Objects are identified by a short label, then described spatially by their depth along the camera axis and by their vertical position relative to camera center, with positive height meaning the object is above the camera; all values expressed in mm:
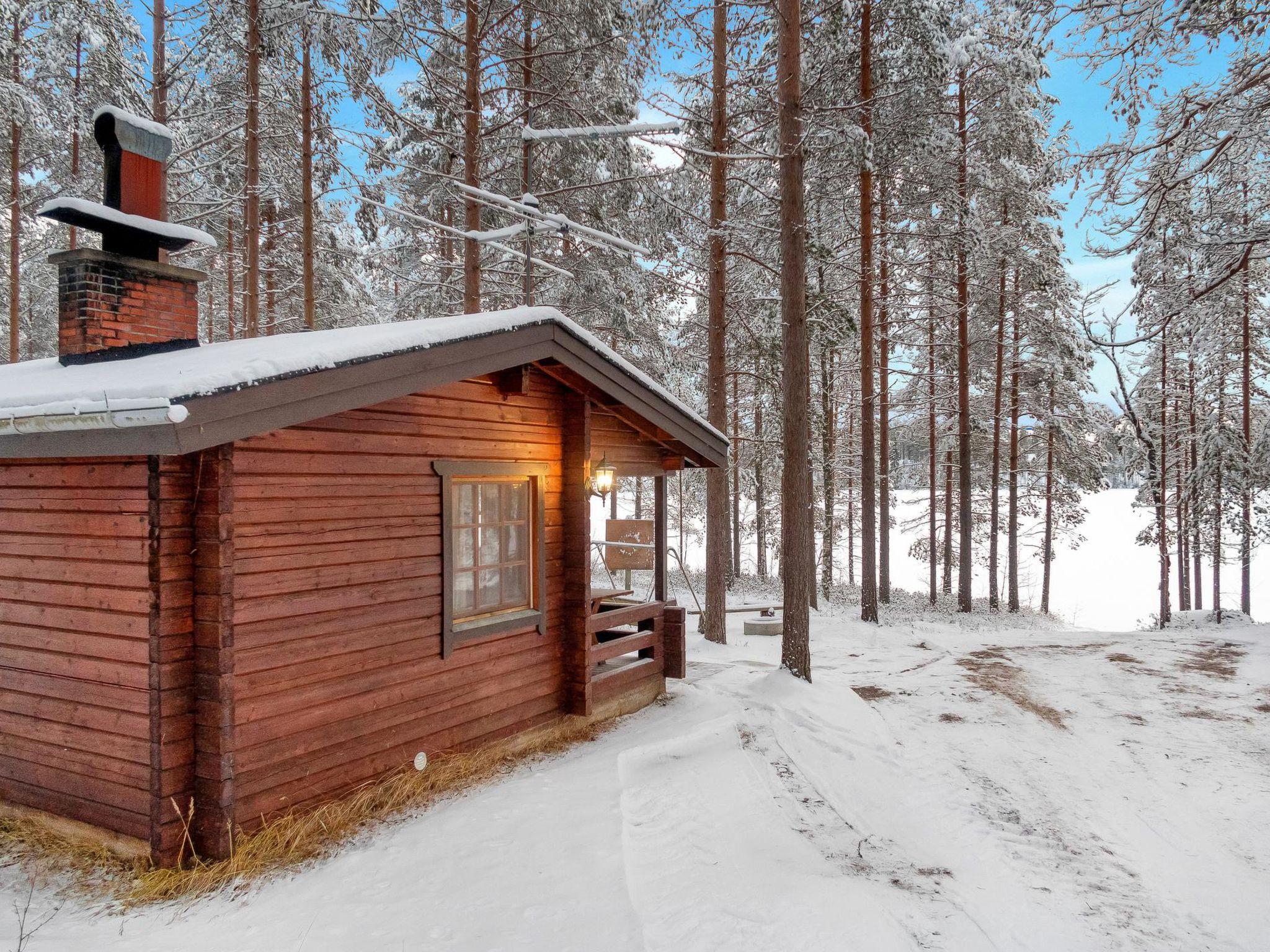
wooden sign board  10961 -1075
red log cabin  4133 -507
